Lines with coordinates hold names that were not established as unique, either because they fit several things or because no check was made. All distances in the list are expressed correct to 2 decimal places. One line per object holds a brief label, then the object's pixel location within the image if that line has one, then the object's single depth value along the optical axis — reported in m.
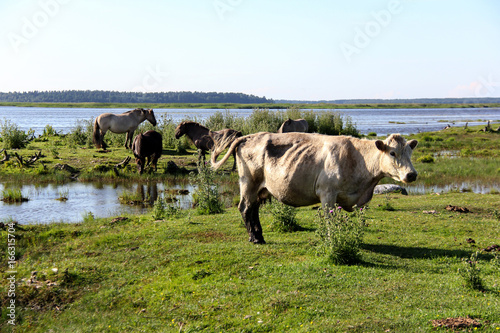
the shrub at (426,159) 26.95
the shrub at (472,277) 7.06
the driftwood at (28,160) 22.31
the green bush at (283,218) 11.30
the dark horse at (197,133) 23.56
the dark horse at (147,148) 21.78
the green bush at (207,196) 14.22
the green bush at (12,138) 27.47
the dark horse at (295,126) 27.73
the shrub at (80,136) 30.16
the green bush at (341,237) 8.30
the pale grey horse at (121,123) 27.38
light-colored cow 8.67
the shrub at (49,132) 36.33
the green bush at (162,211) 13.38
